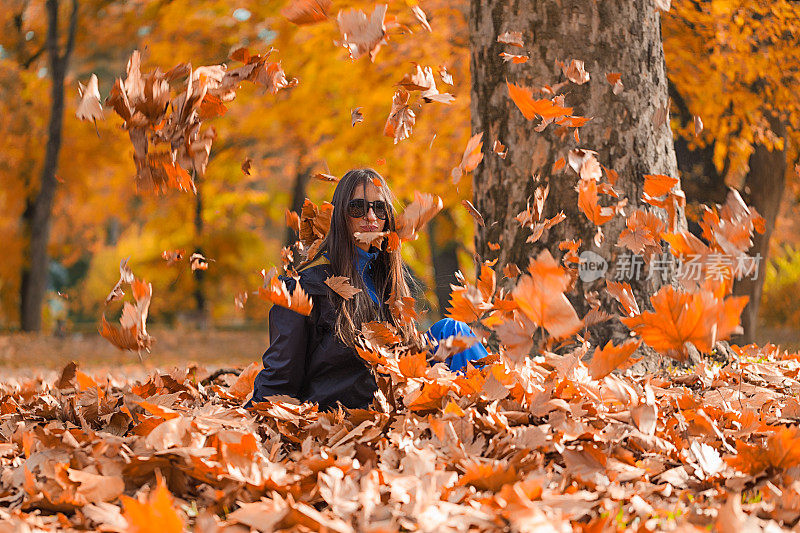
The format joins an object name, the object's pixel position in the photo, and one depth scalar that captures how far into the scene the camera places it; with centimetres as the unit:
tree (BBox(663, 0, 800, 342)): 591
